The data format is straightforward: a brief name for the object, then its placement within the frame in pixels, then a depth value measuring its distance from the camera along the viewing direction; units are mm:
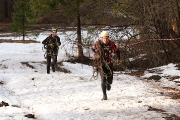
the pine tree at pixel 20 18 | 34850
